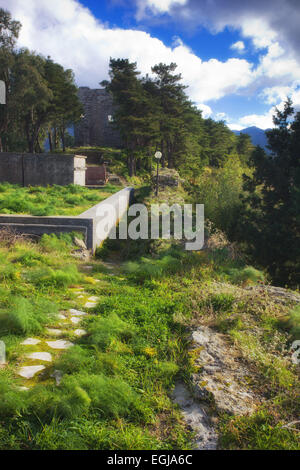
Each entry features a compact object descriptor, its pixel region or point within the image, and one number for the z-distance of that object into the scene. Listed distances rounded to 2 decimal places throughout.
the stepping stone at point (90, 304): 4.42
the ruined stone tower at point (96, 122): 38.78
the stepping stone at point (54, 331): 3.56
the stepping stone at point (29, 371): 2.79
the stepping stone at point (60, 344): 3.30
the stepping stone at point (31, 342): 3.29
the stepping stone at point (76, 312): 4.11
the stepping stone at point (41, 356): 3.05
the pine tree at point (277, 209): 9.98
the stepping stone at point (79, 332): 3.58
